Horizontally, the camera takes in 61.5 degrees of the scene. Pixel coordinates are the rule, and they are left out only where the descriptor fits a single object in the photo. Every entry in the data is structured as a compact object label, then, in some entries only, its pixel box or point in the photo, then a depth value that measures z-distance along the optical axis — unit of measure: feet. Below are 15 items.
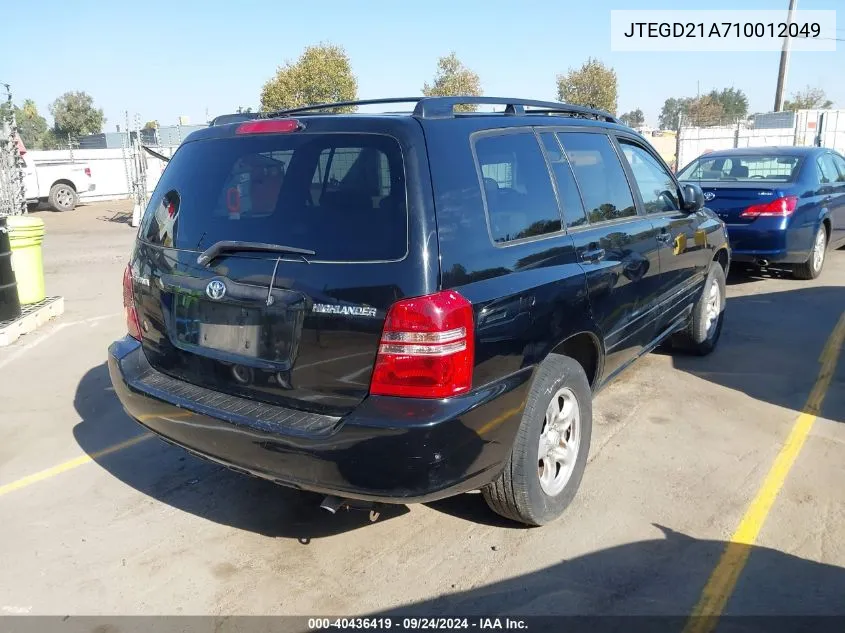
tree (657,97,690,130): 269.93
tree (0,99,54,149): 168.45
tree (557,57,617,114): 119.70
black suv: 8.54
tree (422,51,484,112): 107.86
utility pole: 75.87
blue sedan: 26.50
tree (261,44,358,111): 87.92
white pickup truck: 64.44
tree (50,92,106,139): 173.78
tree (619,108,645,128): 244.57
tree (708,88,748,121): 236.63
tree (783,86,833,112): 192.90
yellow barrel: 24.11
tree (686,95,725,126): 178.44
